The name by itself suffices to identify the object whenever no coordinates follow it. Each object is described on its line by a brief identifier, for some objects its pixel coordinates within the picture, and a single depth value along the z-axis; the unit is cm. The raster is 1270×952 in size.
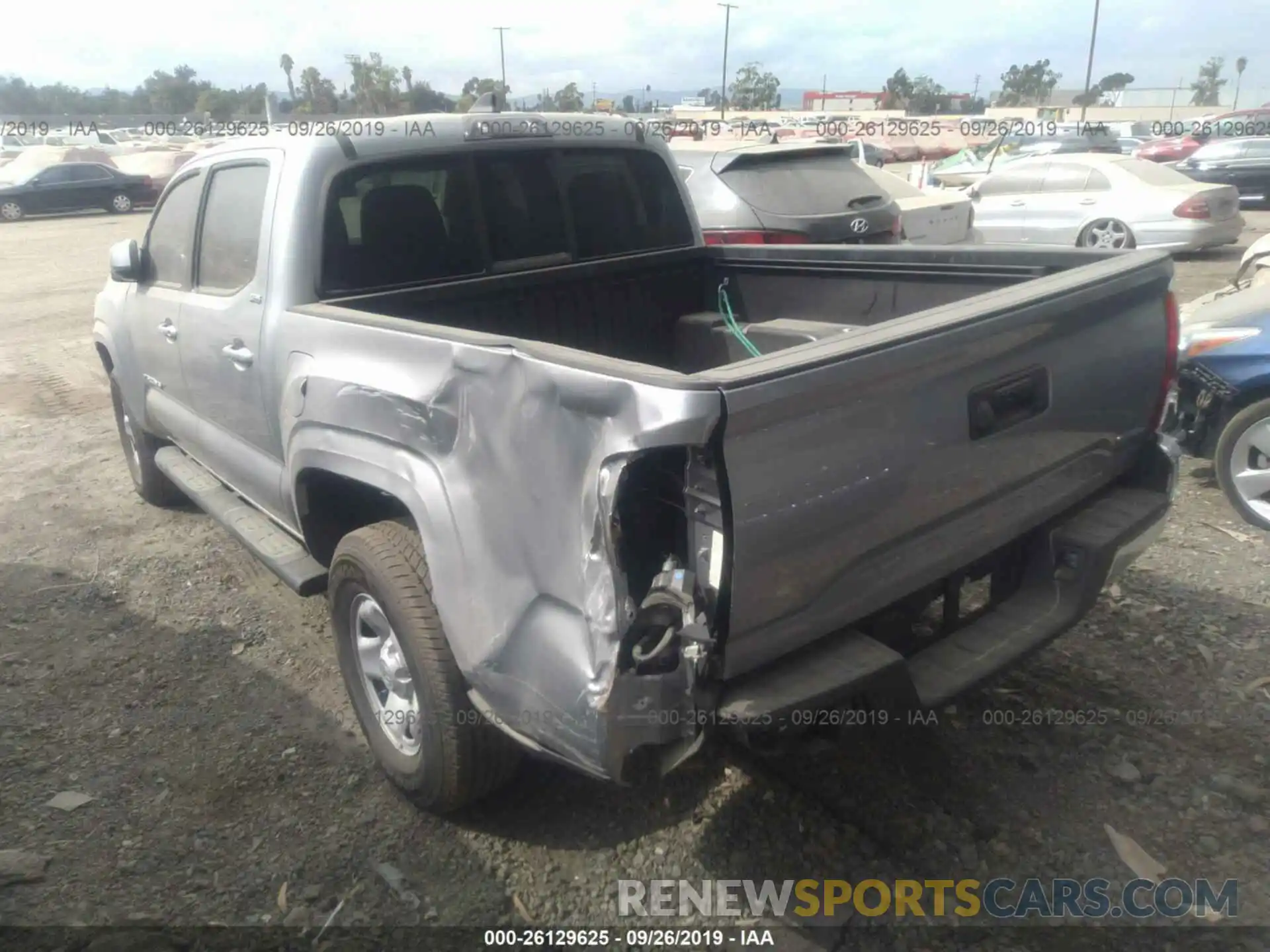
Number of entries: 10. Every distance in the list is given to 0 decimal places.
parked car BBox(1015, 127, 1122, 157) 2300
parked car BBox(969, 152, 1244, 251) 1166
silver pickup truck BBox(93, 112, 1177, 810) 195
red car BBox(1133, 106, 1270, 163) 2506
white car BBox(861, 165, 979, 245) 869
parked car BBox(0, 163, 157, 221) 2411
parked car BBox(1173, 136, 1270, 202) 1722
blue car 447
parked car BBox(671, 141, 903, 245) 661
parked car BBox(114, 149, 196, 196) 2805
